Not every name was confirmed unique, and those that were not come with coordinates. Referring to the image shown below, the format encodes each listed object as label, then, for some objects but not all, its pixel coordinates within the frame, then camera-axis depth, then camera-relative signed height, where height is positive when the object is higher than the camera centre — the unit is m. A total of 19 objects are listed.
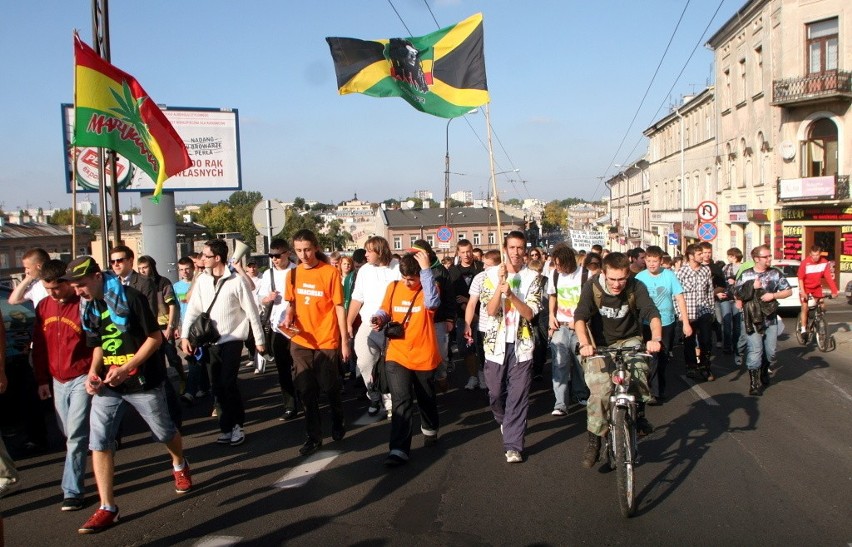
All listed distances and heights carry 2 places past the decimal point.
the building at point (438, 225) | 89.06 +1.41
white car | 18.55 -1.29
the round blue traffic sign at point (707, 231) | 21.02 -0.04
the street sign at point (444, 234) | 29.86 +0.12
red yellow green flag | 9.02 +1.63
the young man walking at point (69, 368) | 5.25 -0.87
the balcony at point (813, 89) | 27.30 +5.26
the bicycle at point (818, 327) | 12.55 -1.75
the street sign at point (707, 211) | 20.98 +0.54
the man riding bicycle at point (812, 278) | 12.66 -0.90
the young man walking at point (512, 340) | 6.16 -0.89
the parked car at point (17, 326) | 7.17 -0.79
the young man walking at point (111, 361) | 4.92 -0.79
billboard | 22.69 +3.06
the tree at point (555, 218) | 160.10 +3.88
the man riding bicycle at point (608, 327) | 5.57 -0.76
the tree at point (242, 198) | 157.50 +10.02
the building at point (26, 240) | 65.44 +0.85
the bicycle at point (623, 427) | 4.85 -1.37
